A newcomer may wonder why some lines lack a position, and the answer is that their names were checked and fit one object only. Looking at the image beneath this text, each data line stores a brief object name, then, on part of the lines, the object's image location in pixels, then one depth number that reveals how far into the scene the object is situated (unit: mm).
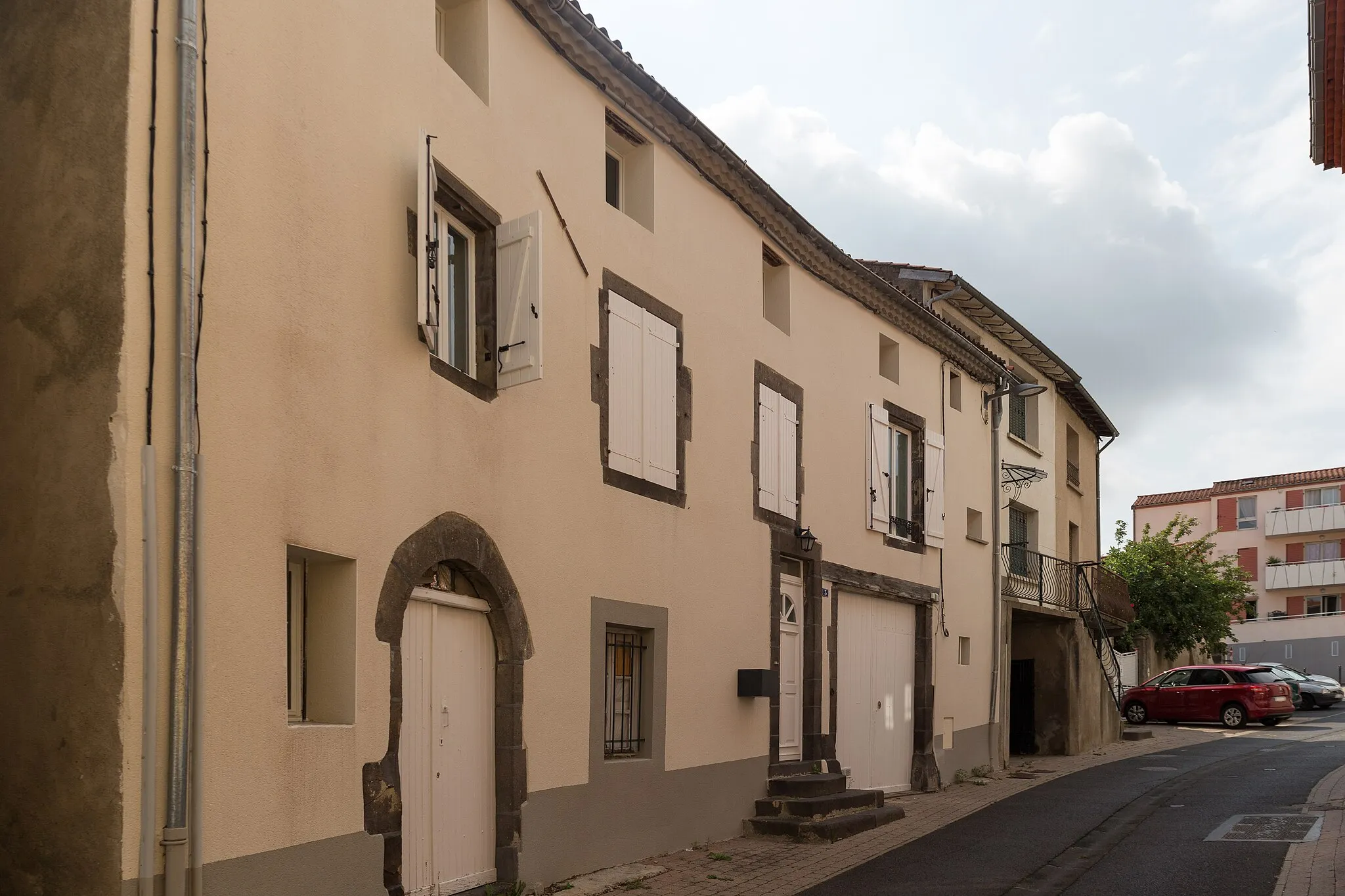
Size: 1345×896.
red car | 27016
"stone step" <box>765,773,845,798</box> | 13062
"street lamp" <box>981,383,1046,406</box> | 19734
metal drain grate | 11297
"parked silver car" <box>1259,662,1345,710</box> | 33438
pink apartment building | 52938
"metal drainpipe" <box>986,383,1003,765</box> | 19203
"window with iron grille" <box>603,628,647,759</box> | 10609
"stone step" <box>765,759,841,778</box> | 13227
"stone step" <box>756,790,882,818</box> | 12688
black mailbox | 12375
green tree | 34438
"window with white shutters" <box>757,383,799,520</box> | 13266
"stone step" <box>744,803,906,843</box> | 12141
